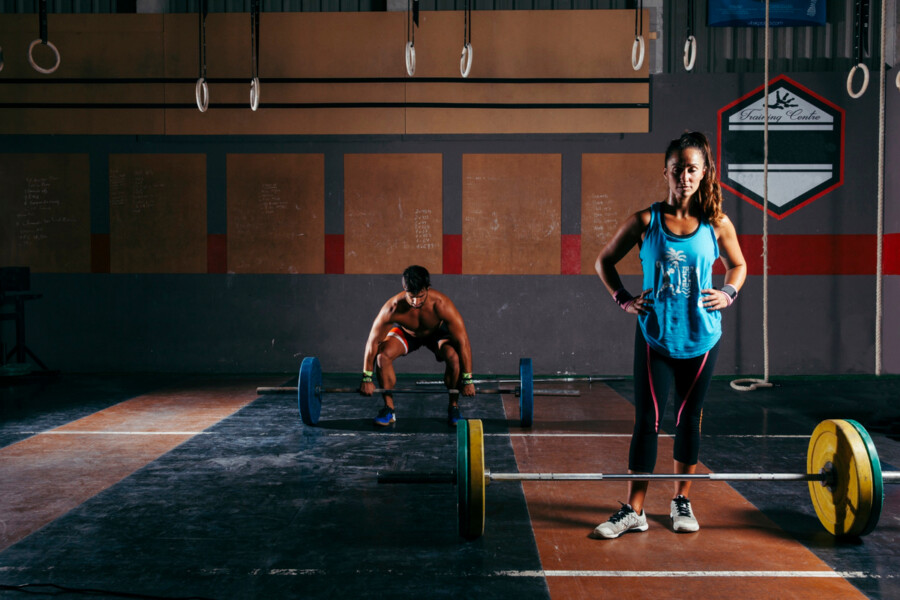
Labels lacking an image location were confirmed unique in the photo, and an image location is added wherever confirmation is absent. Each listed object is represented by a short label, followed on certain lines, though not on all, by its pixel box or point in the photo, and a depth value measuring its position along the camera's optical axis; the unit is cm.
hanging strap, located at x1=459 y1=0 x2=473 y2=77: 445
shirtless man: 365
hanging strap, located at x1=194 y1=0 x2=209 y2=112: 570
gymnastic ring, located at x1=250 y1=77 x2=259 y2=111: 466
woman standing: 207
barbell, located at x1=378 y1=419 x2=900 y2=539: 201
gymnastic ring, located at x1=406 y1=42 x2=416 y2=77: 445
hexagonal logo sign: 566
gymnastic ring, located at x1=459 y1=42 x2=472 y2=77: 445
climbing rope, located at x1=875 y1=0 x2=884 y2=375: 433
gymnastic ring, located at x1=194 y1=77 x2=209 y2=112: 473
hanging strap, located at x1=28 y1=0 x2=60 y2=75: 419
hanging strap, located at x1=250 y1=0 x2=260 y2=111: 468
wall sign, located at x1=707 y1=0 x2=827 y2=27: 561
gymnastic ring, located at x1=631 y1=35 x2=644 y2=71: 433
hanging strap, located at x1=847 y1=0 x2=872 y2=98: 554
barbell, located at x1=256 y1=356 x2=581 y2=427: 366
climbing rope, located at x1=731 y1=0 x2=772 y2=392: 473
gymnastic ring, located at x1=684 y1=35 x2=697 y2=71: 432
